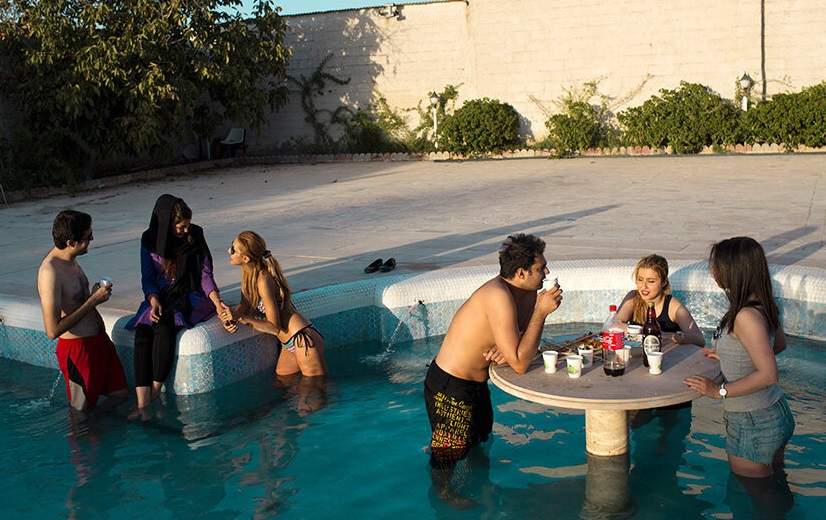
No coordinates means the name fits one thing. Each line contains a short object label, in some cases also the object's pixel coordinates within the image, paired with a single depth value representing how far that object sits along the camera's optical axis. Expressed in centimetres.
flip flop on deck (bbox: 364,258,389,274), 841
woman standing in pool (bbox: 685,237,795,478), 379
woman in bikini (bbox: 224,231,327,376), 610
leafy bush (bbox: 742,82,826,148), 1691
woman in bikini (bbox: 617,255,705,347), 514
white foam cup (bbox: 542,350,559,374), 427
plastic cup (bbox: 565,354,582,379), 416
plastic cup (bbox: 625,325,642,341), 456
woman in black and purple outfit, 609
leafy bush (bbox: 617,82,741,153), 1781
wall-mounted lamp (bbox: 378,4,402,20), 2127
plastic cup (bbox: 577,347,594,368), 433
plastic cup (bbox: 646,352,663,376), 415
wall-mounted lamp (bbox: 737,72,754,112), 1772
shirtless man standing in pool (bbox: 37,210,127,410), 570
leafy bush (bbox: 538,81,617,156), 1920
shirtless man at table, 420
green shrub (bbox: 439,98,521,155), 1984
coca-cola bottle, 417
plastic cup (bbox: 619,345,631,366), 426
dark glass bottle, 431
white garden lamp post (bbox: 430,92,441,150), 2083
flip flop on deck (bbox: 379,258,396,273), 844
